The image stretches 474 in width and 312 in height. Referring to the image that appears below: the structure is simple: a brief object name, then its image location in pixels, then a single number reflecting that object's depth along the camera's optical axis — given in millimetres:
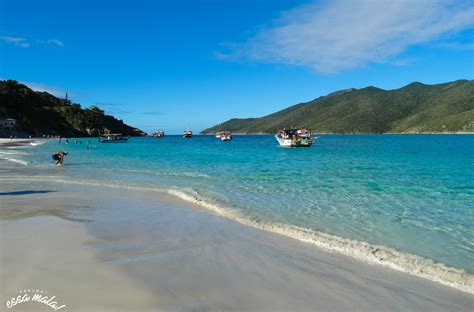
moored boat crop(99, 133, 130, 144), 125088
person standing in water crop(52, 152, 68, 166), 31134
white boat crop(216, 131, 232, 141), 142750
